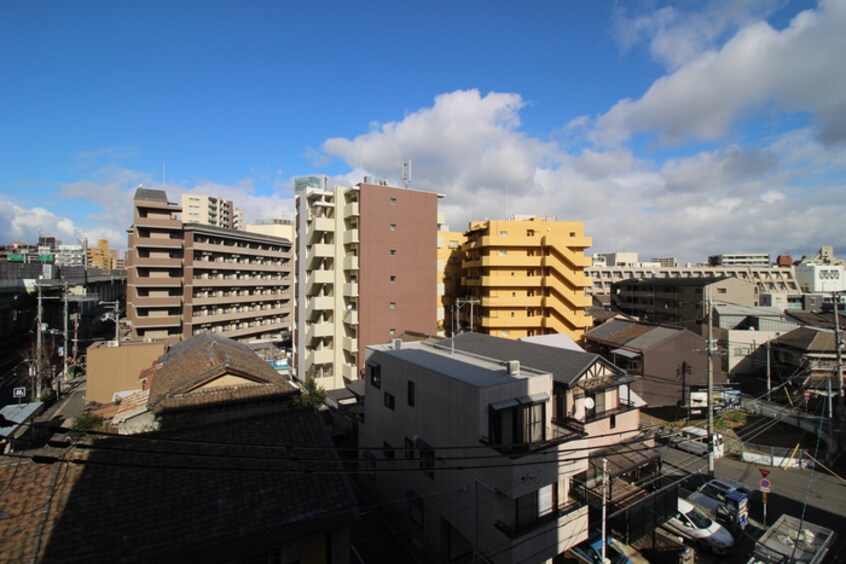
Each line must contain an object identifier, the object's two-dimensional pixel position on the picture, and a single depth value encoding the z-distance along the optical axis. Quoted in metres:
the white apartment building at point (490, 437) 12.52
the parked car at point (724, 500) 17.08
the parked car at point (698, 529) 15.86
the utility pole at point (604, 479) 13.99
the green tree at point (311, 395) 22.05
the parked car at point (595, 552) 14.55
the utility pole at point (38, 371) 31.62
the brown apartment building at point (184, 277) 43.88
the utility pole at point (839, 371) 21.03
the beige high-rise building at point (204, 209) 100.38
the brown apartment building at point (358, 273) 34.06
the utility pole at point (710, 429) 17.34
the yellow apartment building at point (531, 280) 41.25
